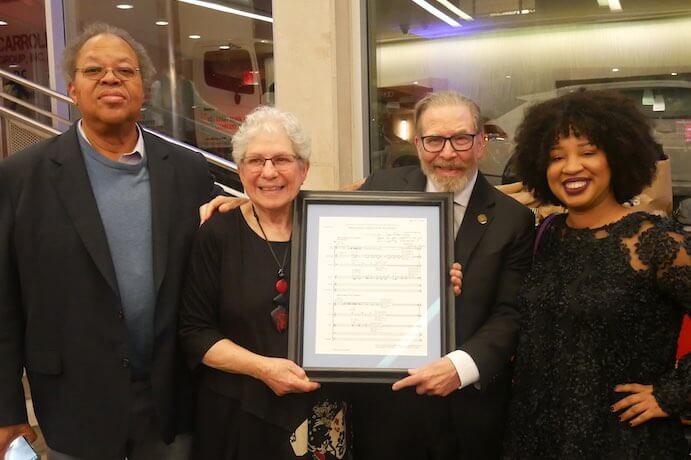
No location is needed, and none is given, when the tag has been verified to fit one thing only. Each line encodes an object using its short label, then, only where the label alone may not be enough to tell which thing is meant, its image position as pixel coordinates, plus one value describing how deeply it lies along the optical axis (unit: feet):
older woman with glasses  7.61
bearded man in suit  7.79
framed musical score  7.42
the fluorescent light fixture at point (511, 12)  16.58
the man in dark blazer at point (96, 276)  7.73
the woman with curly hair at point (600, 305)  6.82
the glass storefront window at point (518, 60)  15.33
